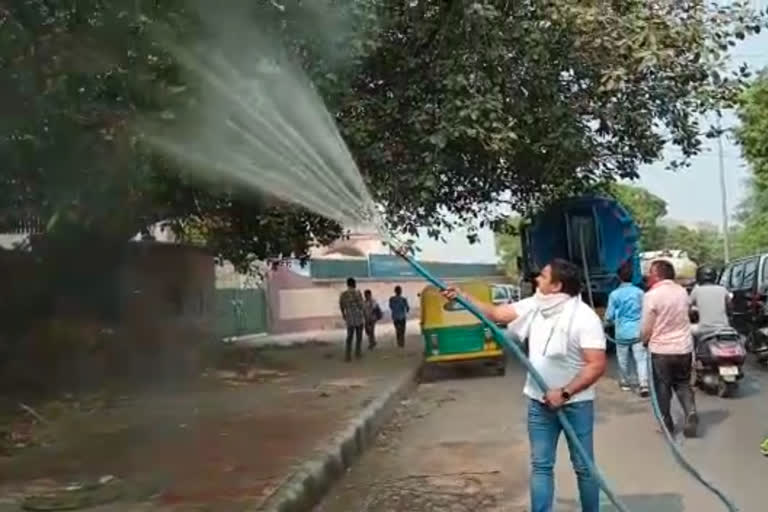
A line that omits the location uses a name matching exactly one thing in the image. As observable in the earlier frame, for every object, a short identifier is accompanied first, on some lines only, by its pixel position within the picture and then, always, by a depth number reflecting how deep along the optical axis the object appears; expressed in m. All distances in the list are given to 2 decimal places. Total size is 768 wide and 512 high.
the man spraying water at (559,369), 5.25
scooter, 10.70
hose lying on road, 6.11
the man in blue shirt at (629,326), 11.09
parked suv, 14.02
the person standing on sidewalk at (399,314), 23.00
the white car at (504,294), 20.48
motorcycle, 13.65
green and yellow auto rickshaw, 15.55
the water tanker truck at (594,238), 17.20
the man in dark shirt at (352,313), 19.34
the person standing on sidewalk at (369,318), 21.09
